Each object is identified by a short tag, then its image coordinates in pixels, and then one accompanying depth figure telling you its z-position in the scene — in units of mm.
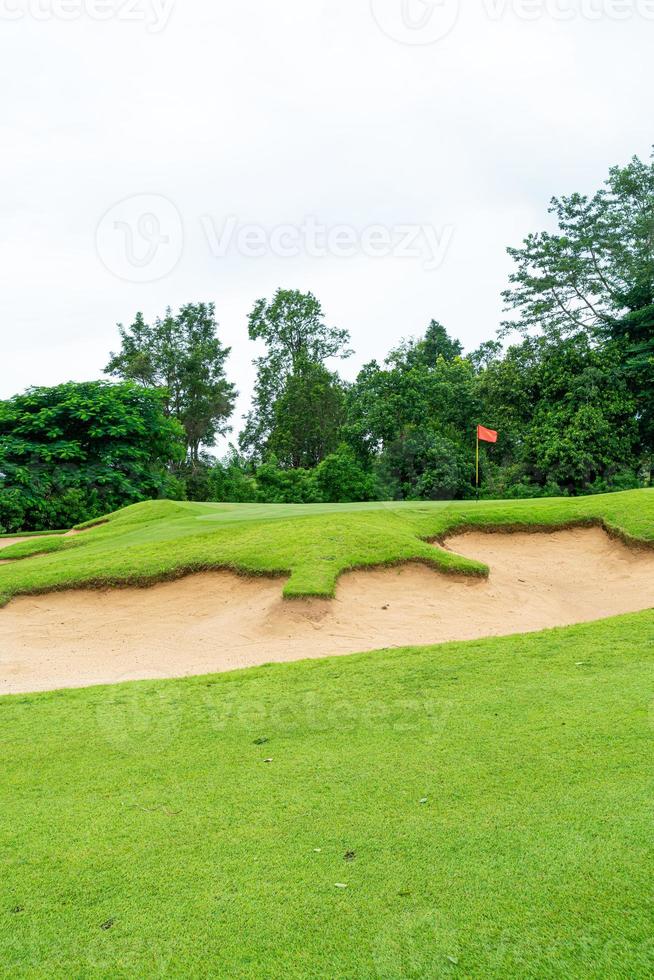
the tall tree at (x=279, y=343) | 51031
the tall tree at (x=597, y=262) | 35188
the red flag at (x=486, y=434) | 16153
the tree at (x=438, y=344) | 63250
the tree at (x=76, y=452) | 28484
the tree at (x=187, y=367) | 47969
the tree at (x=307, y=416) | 47656
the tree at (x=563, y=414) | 31562
